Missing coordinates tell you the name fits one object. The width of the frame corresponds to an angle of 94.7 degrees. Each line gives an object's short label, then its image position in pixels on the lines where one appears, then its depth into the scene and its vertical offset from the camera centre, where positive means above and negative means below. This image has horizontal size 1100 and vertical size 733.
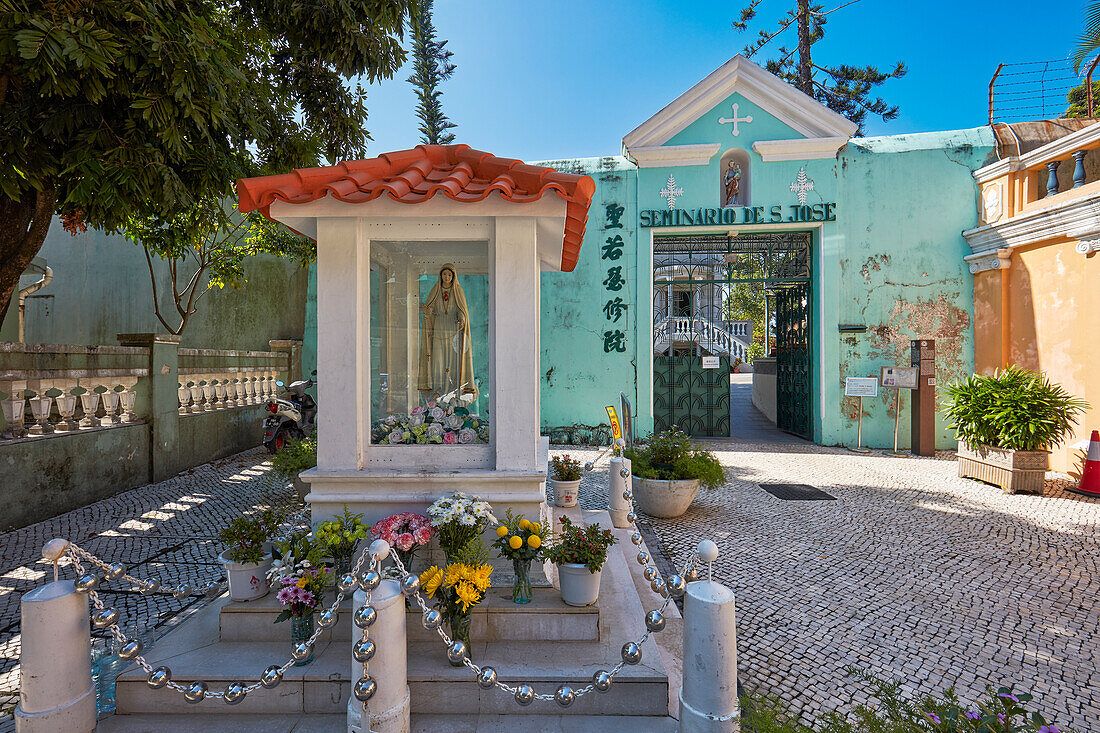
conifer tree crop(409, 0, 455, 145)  16.80 +9.65
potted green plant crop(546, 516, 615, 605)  2.99 -1.17
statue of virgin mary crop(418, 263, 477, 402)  4.05 +0.21
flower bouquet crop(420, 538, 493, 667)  2.60 -1.13
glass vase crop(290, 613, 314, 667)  2.76 -1.42
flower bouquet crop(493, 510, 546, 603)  3.03 -1.09
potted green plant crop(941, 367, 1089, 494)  6.98 -0.82
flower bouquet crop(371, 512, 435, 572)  2.92 -0.96
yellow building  7.59 +1.82
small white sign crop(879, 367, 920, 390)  9.99 -0.18
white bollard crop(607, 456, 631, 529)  5.35 -1.31
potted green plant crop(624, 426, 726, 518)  5.86 -1.25
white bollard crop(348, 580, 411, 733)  2.19 -1.29
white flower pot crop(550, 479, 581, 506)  5.39 -1.30
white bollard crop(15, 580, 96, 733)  2.28 -1.32
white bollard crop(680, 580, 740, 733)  2.09 -1.25
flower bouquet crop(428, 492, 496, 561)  2.97 -0.91
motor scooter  7.89 -0.77
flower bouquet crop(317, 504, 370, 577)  3.02 -1.01
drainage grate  6.87 -1.75
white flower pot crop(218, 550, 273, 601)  3.05 -1.27
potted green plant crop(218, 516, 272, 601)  3.05 -1.16
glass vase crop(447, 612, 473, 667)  2.68 -1.37
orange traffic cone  6.87 -1.46
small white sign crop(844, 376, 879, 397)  10.18 -0.36
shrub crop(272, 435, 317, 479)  5.66 -1.01
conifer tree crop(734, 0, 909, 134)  15.41 +9.63
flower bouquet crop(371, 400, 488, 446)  3.64 -0.42
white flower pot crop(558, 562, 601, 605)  3.00 -1.29
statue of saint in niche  10.96 +3.95
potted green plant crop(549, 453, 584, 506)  5.39 -1.20
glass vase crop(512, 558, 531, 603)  3.05 -1.30
